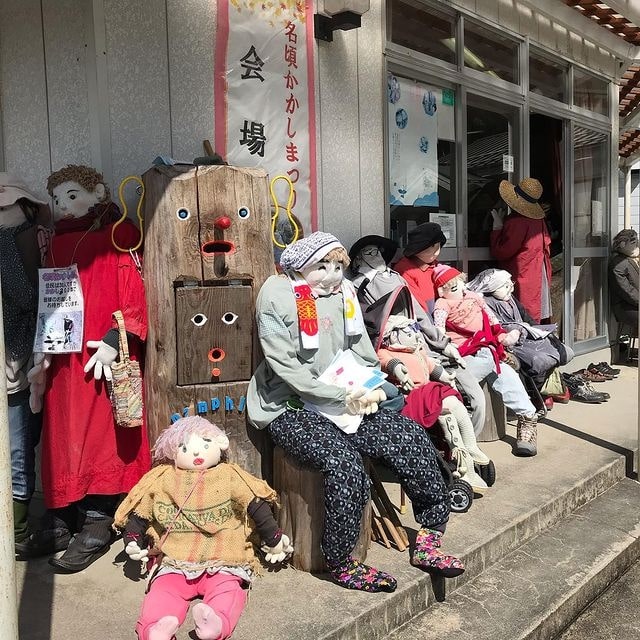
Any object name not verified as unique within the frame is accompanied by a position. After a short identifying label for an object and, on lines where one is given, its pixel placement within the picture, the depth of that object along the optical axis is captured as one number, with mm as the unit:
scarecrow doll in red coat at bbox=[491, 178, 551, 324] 5961
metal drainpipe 1500
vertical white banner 3721
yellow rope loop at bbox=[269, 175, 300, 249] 3506
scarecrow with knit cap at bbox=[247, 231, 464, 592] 2799
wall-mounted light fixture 4082
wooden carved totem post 3076
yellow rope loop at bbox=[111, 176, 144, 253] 3102
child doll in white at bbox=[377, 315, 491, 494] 3693
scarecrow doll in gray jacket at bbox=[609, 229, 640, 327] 7684
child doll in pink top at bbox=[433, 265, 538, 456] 4570
